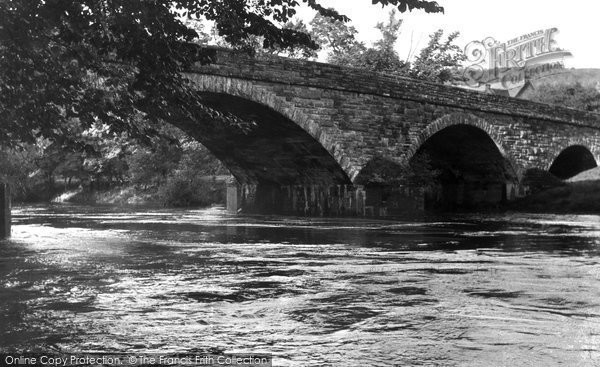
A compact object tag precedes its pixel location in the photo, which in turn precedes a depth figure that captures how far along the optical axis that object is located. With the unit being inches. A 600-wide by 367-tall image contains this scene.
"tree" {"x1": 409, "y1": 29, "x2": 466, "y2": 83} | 1544.0
